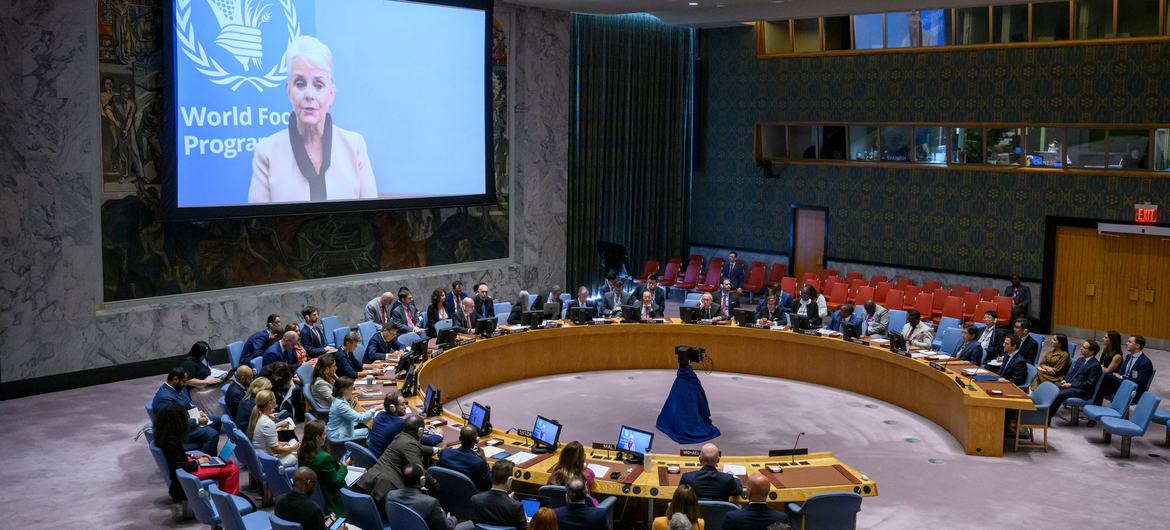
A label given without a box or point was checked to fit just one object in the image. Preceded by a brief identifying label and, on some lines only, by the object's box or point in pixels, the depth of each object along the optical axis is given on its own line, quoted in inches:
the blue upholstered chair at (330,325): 542.9
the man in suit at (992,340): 526.3
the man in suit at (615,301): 611.5
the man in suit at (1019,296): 678.9
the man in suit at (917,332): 540.1
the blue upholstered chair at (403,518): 274.2
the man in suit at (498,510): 278.4
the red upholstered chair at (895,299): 699.4
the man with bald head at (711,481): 303.0
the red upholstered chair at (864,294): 706.2
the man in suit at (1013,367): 482.6
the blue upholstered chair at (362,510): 285.0
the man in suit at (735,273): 791.1
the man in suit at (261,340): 470.3
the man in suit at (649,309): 599.4
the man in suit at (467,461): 315.6
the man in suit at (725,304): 598.7
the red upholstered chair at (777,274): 791.1
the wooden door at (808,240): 810.2
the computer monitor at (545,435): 347.6
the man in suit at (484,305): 585.6
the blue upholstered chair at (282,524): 265.3
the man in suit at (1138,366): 471.8
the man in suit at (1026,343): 499.8
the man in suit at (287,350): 455.2
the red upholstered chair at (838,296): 716.1
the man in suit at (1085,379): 476.1
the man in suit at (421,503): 280.8
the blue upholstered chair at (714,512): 293.8
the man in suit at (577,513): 275.0
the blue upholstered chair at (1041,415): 438.0
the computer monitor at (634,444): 339.6
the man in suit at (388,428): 345.4
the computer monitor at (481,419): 368.2
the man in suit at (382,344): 482.6
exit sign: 648.4
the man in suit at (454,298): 583.2
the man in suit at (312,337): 496.1
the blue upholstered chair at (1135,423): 426.0
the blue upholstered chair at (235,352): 470.6
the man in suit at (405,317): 556.1
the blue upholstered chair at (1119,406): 443.2
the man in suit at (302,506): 269.9
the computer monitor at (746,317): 572.4
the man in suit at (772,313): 585.3
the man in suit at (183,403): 378.6
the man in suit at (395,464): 301.6
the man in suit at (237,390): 396.5
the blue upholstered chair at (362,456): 332.5
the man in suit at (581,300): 592.1
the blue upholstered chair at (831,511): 298.8
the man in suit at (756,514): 271.1
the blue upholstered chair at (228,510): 279.0
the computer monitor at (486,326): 521.3
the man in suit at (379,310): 558.3
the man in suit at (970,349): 502.3
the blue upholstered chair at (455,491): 307.9
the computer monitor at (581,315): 572.7
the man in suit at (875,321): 570.9
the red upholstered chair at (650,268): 822.5
